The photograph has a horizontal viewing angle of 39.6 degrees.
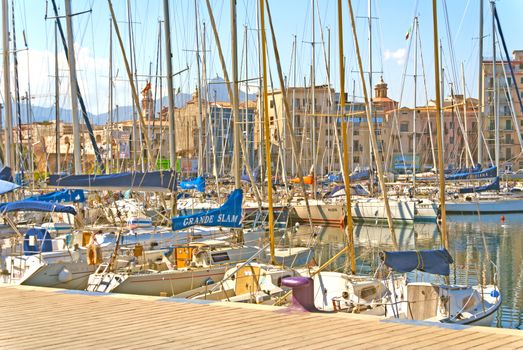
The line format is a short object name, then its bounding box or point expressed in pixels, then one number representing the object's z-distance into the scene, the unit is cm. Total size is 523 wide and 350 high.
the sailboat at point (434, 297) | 1545
